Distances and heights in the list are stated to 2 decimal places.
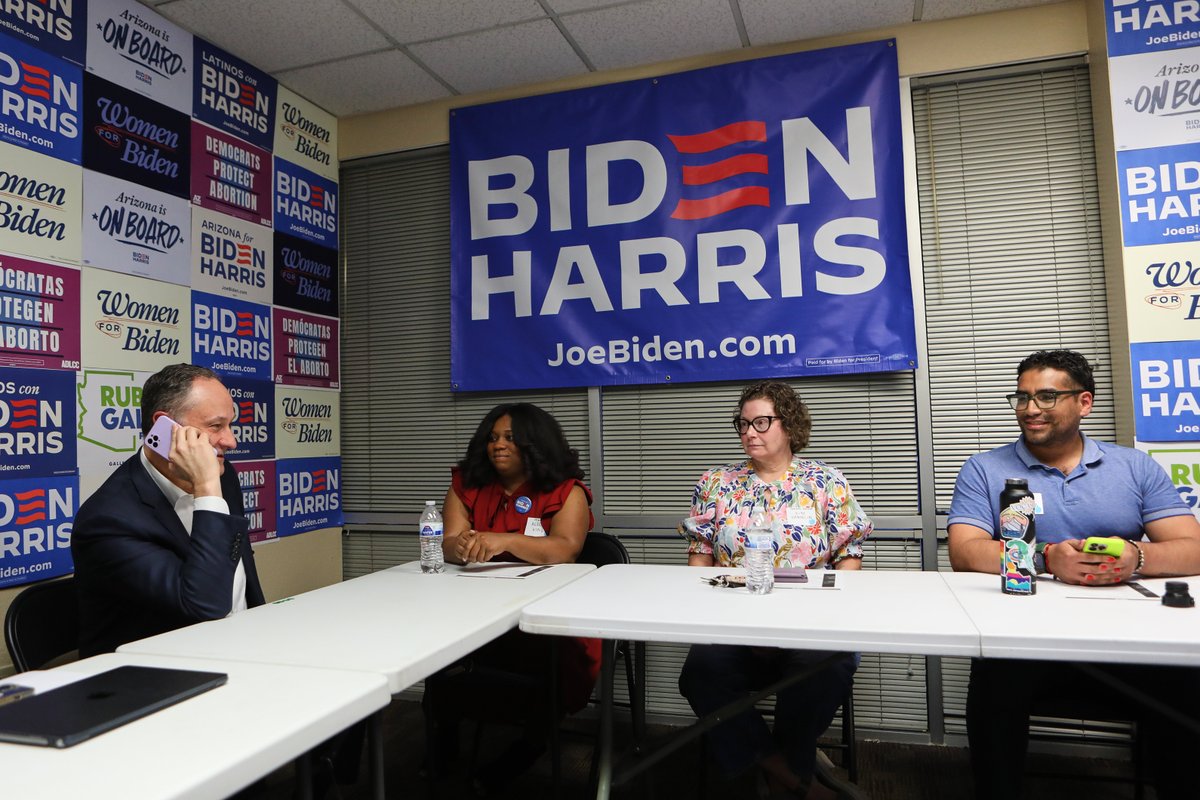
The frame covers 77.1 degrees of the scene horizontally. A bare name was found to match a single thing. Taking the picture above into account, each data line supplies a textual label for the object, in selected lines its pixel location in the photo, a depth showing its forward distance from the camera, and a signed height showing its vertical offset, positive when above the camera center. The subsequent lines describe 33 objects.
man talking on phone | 1.67 -0.21
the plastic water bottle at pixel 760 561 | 1.83 -0.34
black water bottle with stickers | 1.73 -0.30
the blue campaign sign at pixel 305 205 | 3.54 +1.14
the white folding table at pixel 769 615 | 1.44 -0.42
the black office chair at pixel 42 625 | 1.74 -0.43
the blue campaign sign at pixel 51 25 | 2.36 +1.38
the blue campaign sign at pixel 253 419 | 3.20 +0.09
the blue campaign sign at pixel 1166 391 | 2.60 +0.05
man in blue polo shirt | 1.84 -0.35
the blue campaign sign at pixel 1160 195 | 2.63 +0.75
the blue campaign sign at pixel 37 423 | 2.29 +0.08
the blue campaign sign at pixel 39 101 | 2.34 +1.12
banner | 3.08 +0.85
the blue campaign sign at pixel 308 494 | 3.46 -0.27
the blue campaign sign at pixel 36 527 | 2.29 -0.25
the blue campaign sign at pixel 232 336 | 3.05 +0.44
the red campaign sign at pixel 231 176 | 3.08 +1.13
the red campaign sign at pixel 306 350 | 3.49 +0.43
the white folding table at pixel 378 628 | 1.36 -0.41
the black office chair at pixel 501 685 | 2.27 -0.78
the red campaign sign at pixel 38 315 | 2.32 +0.43
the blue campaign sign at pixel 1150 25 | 2.65 +1.35
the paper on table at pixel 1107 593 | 1.67 -0.42
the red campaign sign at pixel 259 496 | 3.21 -0.24
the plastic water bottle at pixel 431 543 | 2.33 -0.34
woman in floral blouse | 2.14 -0.42
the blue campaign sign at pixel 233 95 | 3.10 +1.49
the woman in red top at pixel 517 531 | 2.34 -0.35
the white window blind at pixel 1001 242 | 2.96 +0.68
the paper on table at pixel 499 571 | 2.22 -0.43
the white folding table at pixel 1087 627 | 1.32 -0.41
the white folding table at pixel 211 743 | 0.86 -0.39
